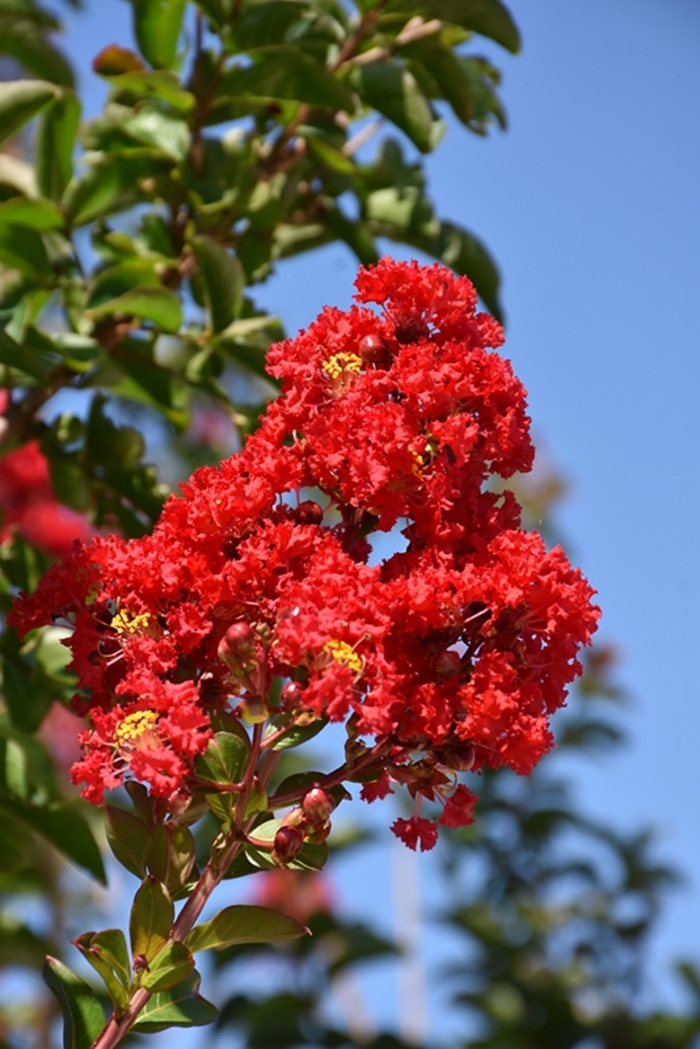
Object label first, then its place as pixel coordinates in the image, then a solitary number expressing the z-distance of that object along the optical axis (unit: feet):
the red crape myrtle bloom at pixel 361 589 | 3.76
